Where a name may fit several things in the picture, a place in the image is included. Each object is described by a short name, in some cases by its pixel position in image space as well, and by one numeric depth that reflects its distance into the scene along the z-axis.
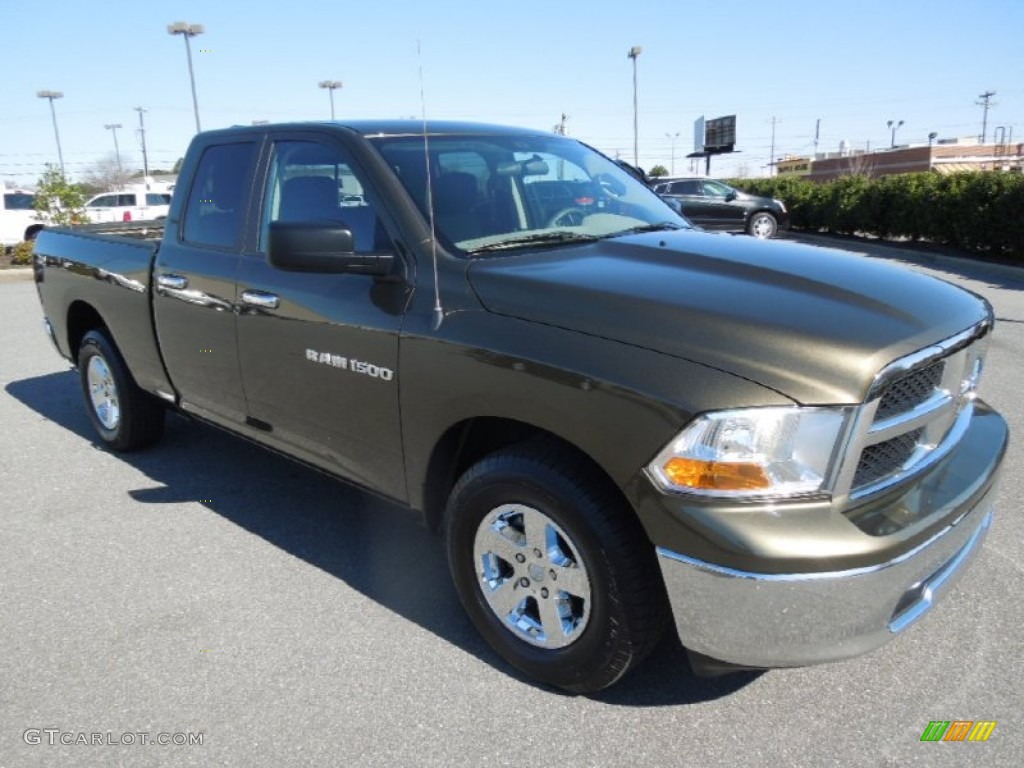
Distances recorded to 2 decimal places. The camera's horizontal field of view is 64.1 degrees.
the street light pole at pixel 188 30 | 31.36
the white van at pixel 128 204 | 25.14
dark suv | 20.50
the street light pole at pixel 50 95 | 45.88
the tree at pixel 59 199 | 19.08
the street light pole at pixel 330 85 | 30.73
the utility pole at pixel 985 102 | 103.12
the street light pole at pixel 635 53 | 37.44
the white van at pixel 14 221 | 21.62
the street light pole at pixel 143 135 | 76.78
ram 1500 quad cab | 2.14
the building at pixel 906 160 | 62.94
